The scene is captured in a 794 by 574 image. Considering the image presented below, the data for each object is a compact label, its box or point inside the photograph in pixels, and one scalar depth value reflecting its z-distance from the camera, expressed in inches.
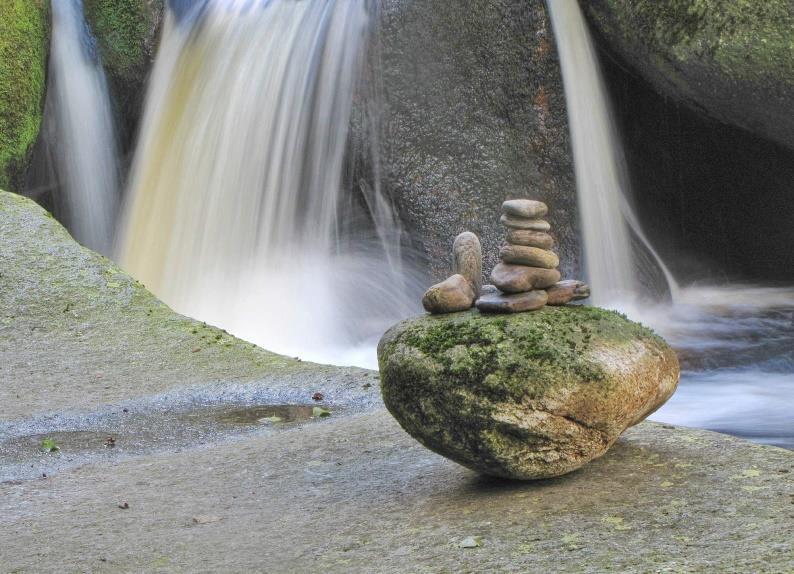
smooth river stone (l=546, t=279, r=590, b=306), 333.2
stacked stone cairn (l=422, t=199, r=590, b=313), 325.8
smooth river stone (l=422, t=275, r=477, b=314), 333.5
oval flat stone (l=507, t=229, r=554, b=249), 335.1
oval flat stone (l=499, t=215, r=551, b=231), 337.8
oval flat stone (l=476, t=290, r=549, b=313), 321.4
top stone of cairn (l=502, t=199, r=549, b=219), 335.4
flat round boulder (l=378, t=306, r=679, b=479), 302.3
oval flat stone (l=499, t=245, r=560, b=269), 332.1
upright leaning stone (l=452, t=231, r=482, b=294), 345.8
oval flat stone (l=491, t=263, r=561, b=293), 324.4
